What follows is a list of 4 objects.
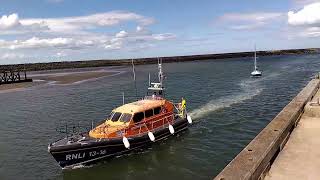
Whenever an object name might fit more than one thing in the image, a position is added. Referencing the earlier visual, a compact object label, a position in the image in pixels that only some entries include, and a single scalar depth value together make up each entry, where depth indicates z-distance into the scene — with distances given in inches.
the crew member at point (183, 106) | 1021.8
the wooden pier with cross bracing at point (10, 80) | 2834.2
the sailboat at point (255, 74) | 2603.3
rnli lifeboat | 725.3
